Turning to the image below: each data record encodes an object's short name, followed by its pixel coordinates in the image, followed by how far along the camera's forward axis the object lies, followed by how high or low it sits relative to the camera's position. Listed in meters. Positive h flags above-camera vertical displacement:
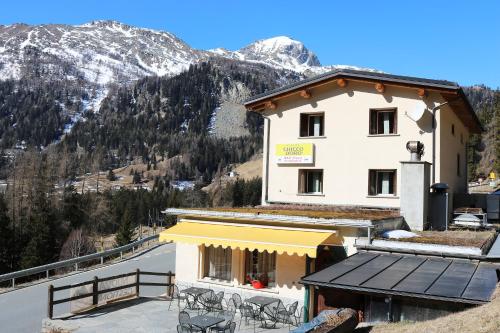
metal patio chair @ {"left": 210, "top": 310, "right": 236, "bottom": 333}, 13.31 -4.13
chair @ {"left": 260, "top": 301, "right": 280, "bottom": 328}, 15.12 -3.92
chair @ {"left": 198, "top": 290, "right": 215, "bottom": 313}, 16.39 -3.76
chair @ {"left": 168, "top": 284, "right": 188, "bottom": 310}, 17.62 -3.97
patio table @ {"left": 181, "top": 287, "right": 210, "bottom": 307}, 16.52 -3.49
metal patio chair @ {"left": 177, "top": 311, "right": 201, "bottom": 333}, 13.29 -3.69
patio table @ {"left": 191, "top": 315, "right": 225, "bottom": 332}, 13.04 -3.62
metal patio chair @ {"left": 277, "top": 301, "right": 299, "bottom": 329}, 15.12 -3.84
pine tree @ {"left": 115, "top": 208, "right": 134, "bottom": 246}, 55.16 -5.55
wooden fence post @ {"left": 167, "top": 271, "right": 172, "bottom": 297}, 19.46 -4.01
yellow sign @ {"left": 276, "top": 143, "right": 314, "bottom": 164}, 22.52 +1.74
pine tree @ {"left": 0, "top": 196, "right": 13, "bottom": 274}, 49.16 -6.13
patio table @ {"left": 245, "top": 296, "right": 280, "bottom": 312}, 14.84 -3.40
